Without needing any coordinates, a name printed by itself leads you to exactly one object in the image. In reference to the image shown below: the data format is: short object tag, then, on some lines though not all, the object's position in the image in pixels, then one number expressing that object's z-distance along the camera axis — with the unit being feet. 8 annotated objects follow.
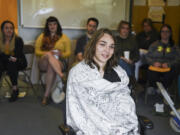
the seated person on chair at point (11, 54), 12.10
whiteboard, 14.49
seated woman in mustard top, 12.13
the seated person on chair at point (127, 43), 13.20
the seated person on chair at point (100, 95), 5.50
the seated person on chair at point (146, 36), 14.70
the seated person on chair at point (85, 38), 13.12
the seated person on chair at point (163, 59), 12.12
